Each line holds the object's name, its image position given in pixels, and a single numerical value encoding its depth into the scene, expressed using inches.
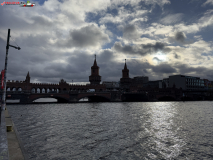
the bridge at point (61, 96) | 2721.5
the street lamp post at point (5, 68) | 864.7
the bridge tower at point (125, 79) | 5516.7
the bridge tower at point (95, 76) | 4864.7
